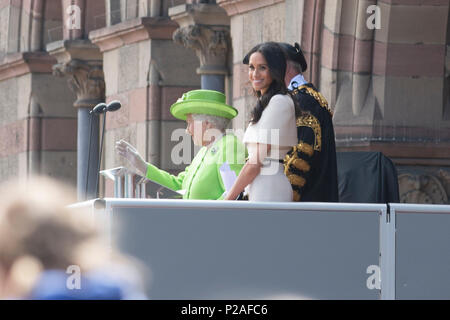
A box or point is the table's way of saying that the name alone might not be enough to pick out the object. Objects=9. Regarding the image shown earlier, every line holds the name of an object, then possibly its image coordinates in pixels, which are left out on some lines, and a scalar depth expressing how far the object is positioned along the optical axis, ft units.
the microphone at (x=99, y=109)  51.98
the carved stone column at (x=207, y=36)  96.17
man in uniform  39.27
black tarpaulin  61.87
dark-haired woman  36.45
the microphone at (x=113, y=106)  51.82
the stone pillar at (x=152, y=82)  105.09
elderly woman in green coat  45.44
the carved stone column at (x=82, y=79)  119.55
